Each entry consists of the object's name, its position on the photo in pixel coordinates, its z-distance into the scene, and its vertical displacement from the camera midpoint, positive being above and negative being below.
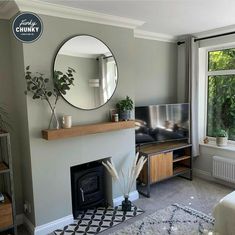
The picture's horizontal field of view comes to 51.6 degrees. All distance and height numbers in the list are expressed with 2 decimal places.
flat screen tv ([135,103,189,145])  3.66 -0.43
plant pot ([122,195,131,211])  3.19 -1.41
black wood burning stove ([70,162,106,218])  3.03 -1.14
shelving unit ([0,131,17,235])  2.54 -1.10
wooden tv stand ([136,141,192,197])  3.56 -1.04
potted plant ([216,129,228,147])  4.00 -0.75
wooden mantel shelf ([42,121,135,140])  2.57 -0.37
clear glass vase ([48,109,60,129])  2.71 -0.26
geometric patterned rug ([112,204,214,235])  2.70 -1.50
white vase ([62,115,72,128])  2.72 -0.25
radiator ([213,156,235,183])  3.76 -1.19
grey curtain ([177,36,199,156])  4.07 +0.21
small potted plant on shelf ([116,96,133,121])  3.18 -0.15
